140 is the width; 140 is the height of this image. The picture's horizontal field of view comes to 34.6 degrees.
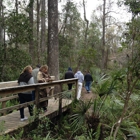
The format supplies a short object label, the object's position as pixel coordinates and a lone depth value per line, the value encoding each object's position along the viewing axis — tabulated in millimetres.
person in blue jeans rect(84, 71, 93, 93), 15266
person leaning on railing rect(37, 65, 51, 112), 6963
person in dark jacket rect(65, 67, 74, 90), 12070
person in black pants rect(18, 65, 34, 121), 6195
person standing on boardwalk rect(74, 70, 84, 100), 12302
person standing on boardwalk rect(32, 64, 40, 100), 8273
